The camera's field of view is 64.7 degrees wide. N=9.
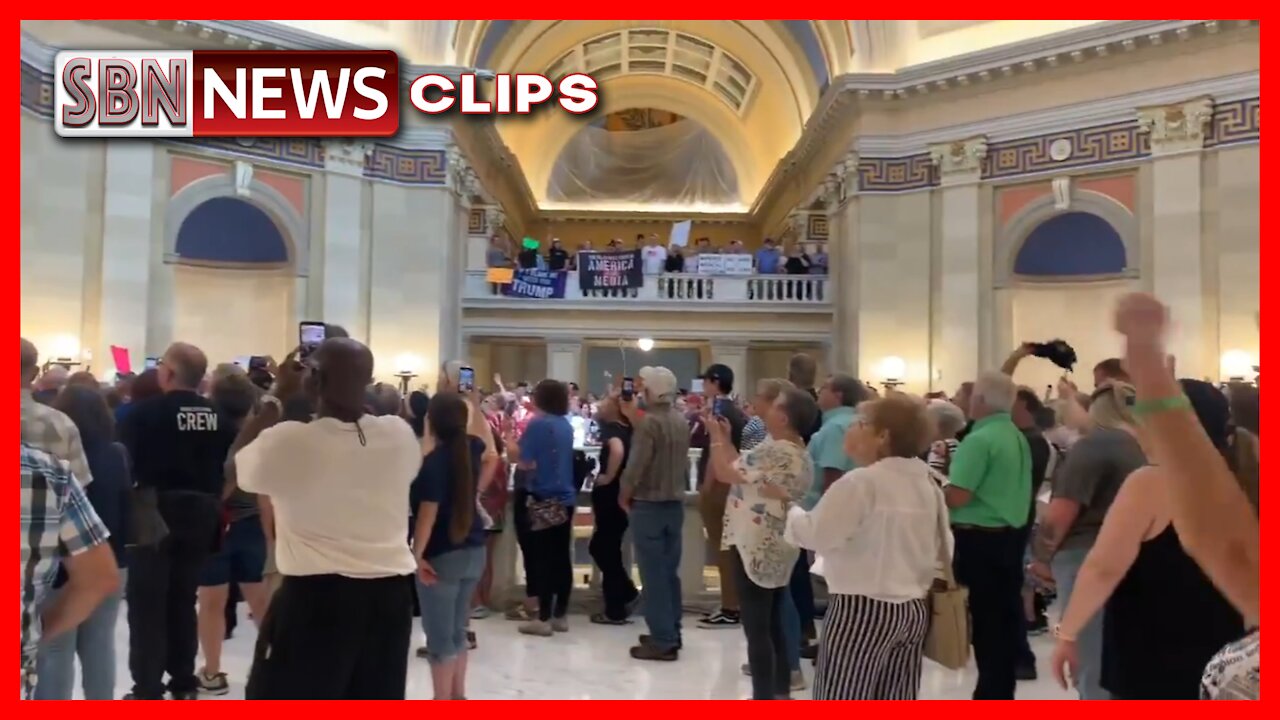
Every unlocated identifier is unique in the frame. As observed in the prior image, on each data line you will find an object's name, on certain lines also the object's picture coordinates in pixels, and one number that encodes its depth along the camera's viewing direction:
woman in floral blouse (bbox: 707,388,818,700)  4.47
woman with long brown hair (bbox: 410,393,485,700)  4.45
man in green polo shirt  4.63
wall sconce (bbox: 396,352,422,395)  17.14
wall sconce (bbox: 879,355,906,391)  17.38
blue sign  19.17
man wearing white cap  6.07
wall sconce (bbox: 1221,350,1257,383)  13.86
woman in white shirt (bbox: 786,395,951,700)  3.50
